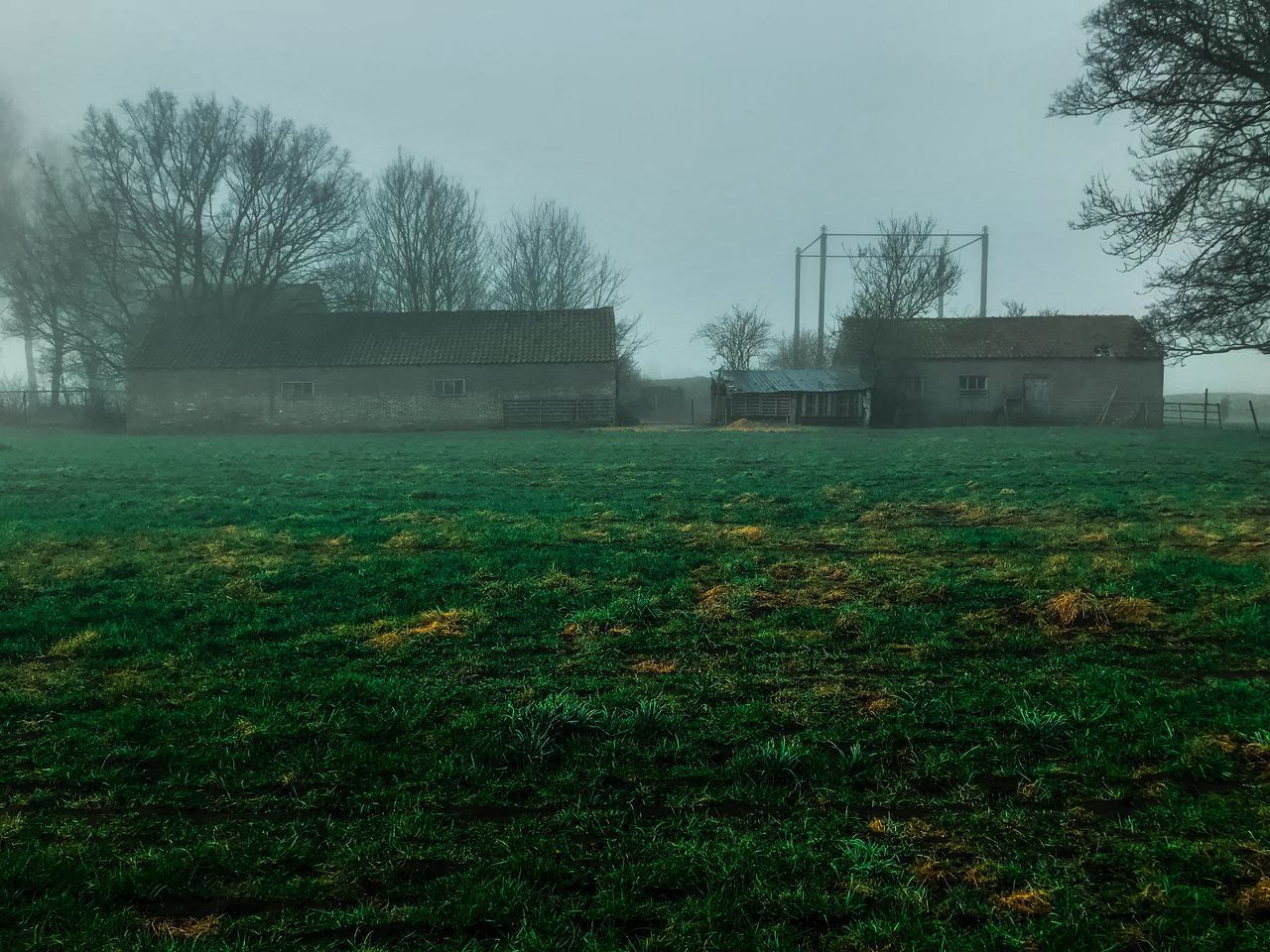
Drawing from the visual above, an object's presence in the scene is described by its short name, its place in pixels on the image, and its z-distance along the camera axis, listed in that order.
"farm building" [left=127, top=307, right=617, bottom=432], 40.16
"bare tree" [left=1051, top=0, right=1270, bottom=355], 15.88
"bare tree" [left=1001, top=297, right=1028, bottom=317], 59.62
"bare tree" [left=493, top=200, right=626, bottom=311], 58.56
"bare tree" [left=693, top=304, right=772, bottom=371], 54.50
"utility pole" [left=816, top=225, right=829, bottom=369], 50.94
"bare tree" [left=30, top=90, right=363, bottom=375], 39.62
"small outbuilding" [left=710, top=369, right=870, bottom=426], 44.06
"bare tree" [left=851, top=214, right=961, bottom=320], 48.50
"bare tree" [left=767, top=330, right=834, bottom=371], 60.41
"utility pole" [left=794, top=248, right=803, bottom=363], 53.78
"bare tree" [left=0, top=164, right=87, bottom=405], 40.00
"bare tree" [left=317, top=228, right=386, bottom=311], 44.33
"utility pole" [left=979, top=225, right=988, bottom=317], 54.84
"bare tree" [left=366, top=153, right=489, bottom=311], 52.22
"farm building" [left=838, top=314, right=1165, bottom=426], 45.84
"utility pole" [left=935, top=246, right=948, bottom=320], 49.81
